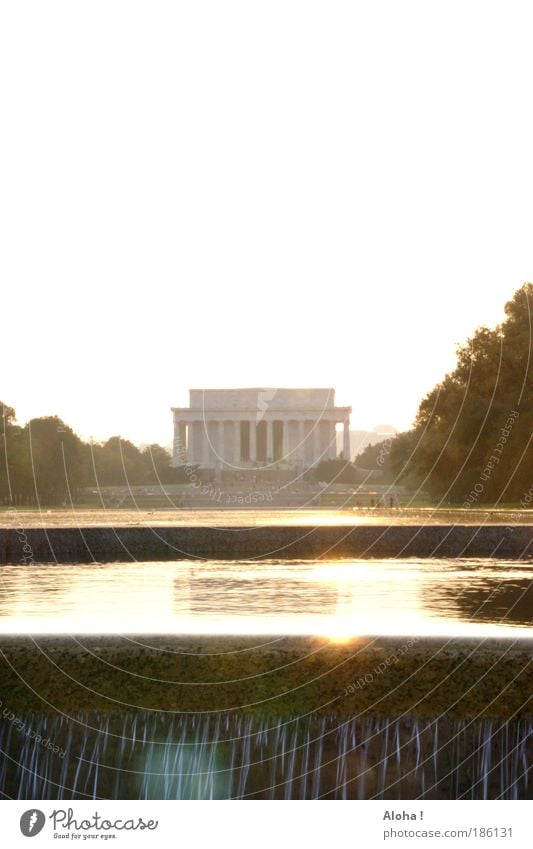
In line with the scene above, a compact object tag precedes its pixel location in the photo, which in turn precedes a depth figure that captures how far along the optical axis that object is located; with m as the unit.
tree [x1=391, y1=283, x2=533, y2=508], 57.59
